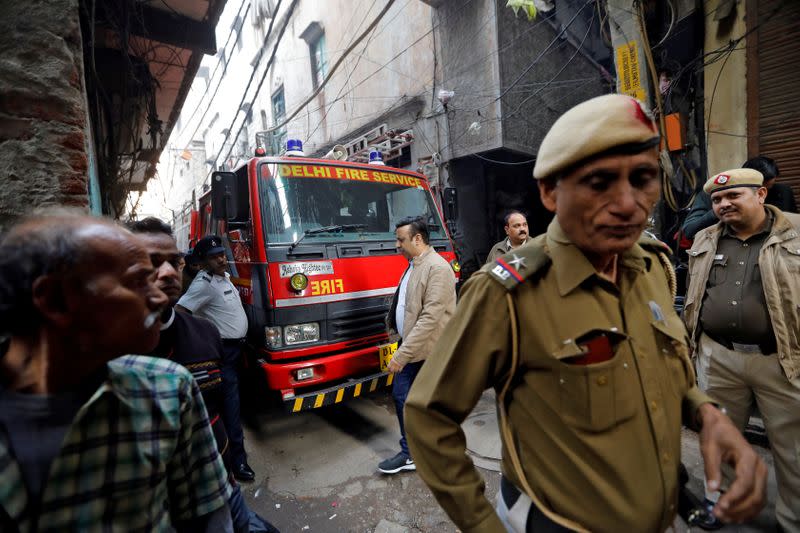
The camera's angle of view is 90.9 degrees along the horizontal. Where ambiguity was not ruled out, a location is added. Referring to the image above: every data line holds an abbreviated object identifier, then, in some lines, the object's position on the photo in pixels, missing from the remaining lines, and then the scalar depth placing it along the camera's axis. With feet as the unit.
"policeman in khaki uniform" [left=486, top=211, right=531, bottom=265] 13.15
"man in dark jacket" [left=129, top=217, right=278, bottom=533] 5.95
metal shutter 13.71
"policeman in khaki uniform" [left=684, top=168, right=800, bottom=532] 6.85
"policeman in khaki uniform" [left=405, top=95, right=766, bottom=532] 3.00
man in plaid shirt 2.44
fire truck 10.62
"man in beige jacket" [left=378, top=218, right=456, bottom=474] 9.11
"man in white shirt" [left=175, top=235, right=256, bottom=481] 9.86
